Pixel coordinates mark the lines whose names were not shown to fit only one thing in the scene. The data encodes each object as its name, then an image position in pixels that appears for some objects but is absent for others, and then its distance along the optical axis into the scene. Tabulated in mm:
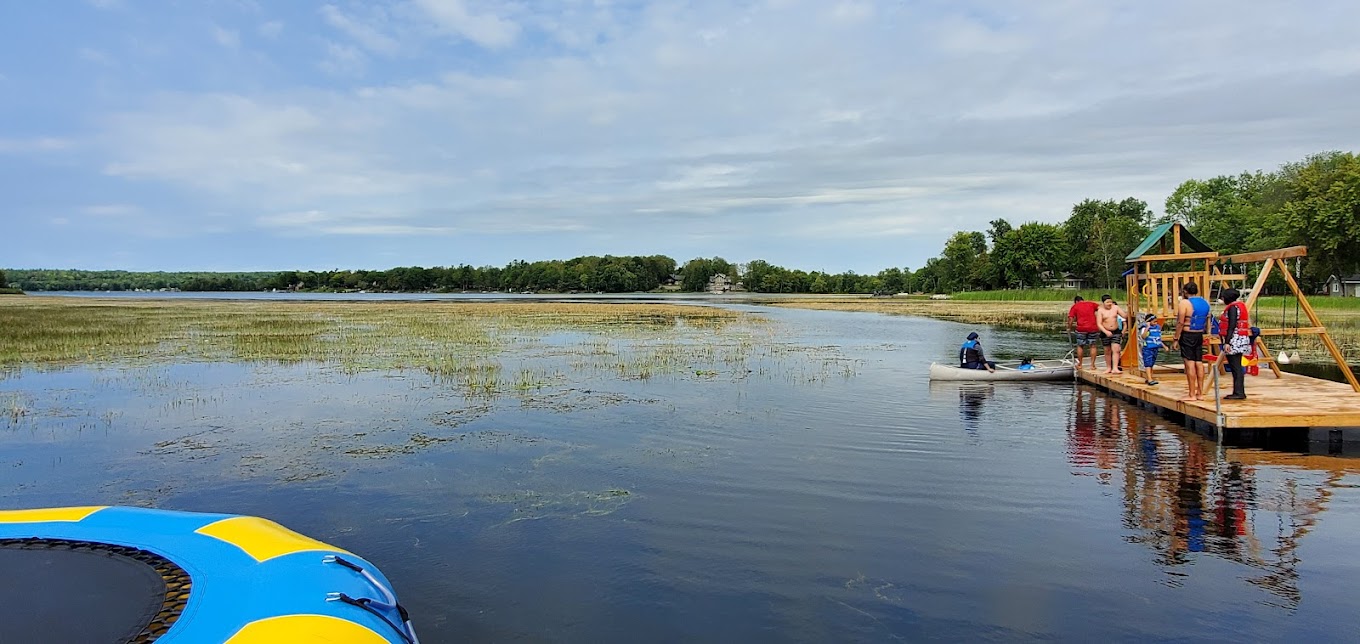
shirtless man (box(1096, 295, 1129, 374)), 18903
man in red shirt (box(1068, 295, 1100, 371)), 19734
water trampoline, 4328
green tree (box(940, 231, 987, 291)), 135625
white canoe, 19984
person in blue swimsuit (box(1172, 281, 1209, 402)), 13617
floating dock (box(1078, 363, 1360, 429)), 11992
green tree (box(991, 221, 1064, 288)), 115375
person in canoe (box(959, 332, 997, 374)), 20438
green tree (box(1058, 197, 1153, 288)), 105250
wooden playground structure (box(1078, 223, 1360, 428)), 12094
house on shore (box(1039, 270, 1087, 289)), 122125
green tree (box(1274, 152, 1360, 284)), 53719
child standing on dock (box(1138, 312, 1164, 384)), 16297
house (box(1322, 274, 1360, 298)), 75938
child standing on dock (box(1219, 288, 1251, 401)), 12992
